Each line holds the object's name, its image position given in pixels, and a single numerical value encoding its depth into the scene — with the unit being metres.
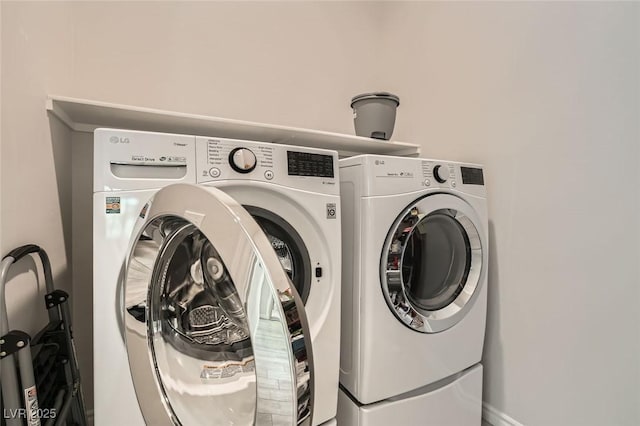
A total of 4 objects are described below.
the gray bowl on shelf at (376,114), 1.46
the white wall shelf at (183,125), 1.02
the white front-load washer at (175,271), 0.69
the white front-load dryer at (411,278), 1.00
